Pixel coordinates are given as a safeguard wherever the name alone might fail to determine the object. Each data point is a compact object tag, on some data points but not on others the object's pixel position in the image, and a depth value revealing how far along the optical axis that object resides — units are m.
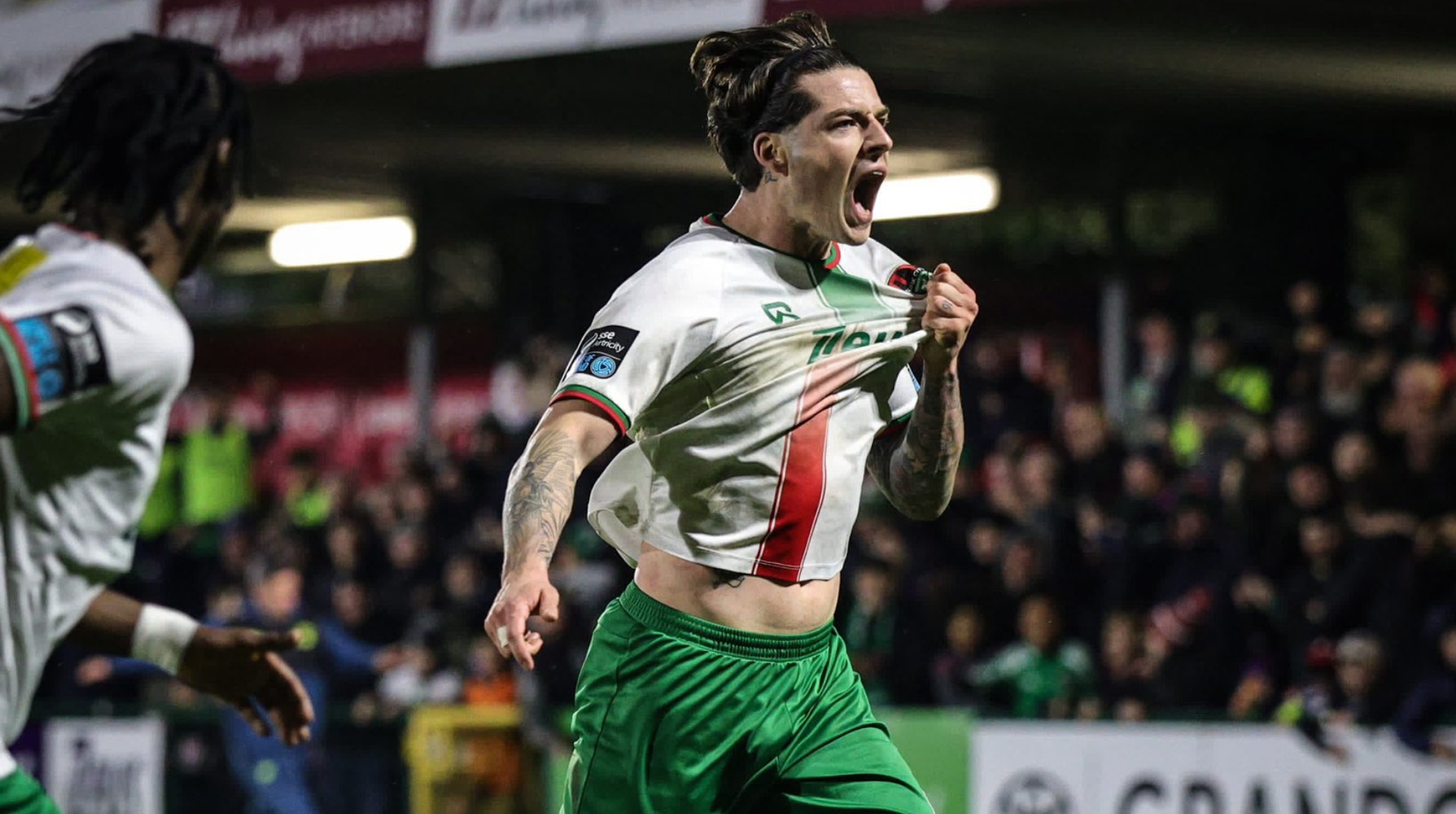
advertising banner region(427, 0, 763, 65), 19.95
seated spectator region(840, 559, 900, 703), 18.95
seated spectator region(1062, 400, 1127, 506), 19.69
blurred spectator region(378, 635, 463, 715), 22.96
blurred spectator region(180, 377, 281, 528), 30.77
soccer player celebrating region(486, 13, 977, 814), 7.73
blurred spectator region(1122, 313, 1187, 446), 21.39
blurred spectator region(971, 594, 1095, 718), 17.73
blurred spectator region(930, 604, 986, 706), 18.44
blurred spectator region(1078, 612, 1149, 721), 17.21
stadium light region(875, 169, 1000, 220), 27.63
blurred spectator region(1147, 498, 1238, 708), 17.07
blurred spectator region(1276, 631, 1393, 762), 15.65
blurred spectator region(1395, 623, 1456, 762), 15.18
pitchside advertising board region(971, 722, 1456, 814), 15.36
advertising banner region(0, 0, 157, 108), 25.13
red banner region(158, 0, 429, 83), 23.13
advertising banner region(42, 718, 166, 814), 24.23
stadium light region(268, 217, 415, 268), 36.85
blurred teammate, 5.63
